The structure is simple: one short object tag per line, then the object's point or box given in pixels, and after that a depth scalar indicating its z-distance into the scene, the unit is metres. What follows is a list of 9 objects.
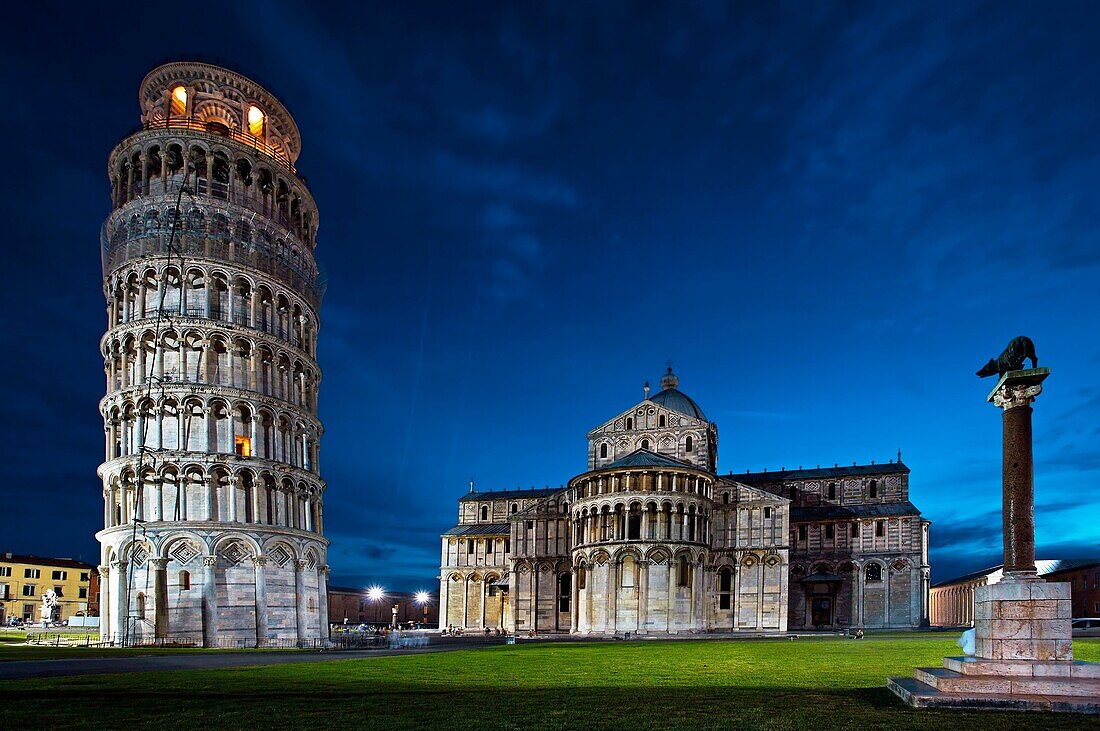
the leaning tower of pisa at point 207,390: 45.97
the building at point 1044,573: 91.25
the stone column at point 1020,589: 16.16
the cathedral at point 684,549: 69.06
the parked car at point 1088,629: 55.66
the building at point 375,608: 121.40
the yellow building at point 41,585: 109.31
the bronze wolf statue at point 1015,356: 18.28
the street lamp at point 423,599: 124.01
